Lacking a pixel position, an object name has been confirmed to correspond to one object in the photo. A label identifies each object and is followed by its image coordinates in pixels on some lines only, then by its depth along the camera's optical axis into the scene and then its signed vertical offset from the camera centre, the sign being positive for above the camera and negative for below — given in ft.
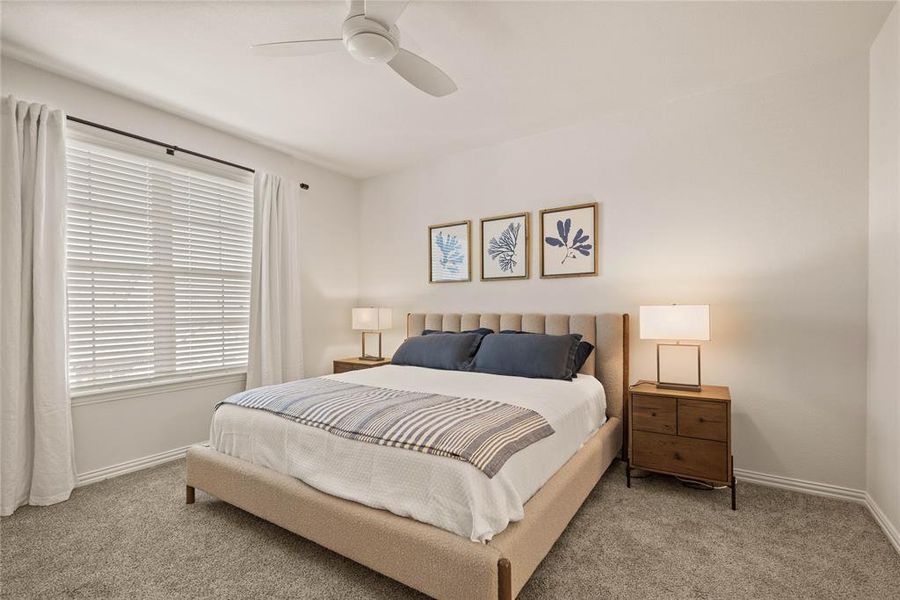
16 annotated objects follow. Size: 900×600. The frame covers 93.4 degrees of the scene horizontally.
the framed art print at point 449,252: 13.33 +1.59
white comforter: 4.96 -2.25
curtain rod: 9.12 +3.86
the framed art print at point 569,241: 11.12 +1.62
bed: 4.83 -2.77
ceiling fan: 6.05 +3.93
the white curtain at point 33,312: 7.92 -0.19
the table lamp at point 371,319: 13.94 -0.59
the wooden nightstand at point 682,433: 7.97 -2.62
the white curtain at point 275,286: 12.25 +0.47
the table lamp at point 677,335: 8.48 -0.71
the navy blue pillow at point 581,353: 9.96 -1.25
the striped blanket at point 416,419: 5.34 -1.73
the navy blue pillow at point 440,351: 10.92 -1.33
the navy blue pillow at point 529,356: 9.50 -1.28
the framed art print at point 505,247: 12.21 +1.59
